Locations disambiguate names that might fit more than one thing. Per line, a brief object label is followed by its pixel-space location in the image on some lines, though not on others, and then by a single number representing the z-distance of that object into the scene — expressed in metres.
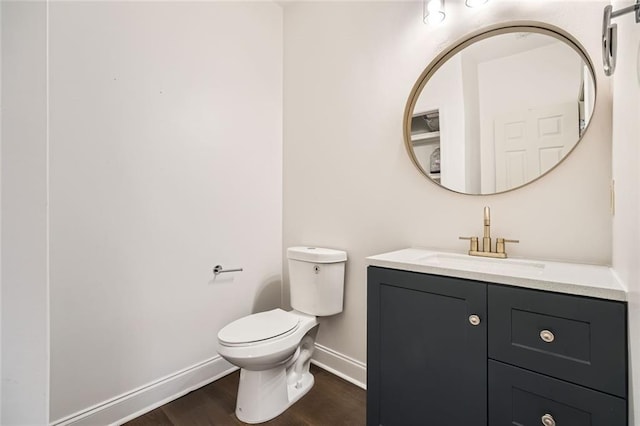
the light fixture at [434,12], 1.47
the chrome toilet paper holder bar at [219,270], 1.90
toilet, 1.45
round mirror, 1.22
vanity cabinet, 0.80
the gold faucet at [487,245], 1.30
